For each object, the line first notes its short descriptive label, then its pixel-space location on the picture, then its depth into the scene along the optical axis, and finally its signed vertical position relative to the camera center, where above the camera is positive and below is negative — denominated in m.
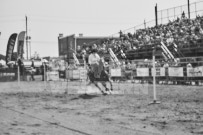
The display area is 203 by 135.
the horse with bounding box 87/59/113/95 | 14.31 -0.19
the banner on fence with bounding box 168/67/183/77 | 19.58 -0.10
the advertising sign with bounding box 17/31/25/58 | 36.84 +3.28
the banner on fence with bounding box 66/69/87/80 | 26.18 -0.26
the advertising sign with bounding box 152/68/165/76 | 20.65 -0.08
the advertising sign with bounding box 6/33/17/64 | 37.69 +3.02
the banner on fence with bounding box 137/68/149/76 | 21.90 -0.11
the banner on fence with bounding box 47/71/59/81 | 30.97 -0.44
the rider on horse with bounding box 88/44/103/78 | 14.06 +0.32
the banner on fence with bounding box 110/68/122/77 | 24.59 -0.13
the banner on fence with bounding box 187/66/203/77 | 18.14 -0.10
